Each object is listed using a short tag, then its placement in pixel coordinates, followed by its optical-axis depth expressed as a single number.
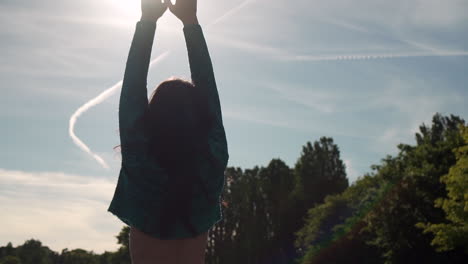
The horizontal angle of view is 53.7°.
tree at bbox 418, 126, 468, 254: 22.38
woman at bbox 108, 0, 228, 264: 1.82
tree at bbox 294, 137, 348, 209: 67.50
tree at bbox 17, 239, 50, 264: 106.31
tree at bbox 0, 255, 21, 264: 92.44
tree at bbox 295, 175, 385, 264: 33.97
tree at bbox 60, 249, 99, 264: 123.38
